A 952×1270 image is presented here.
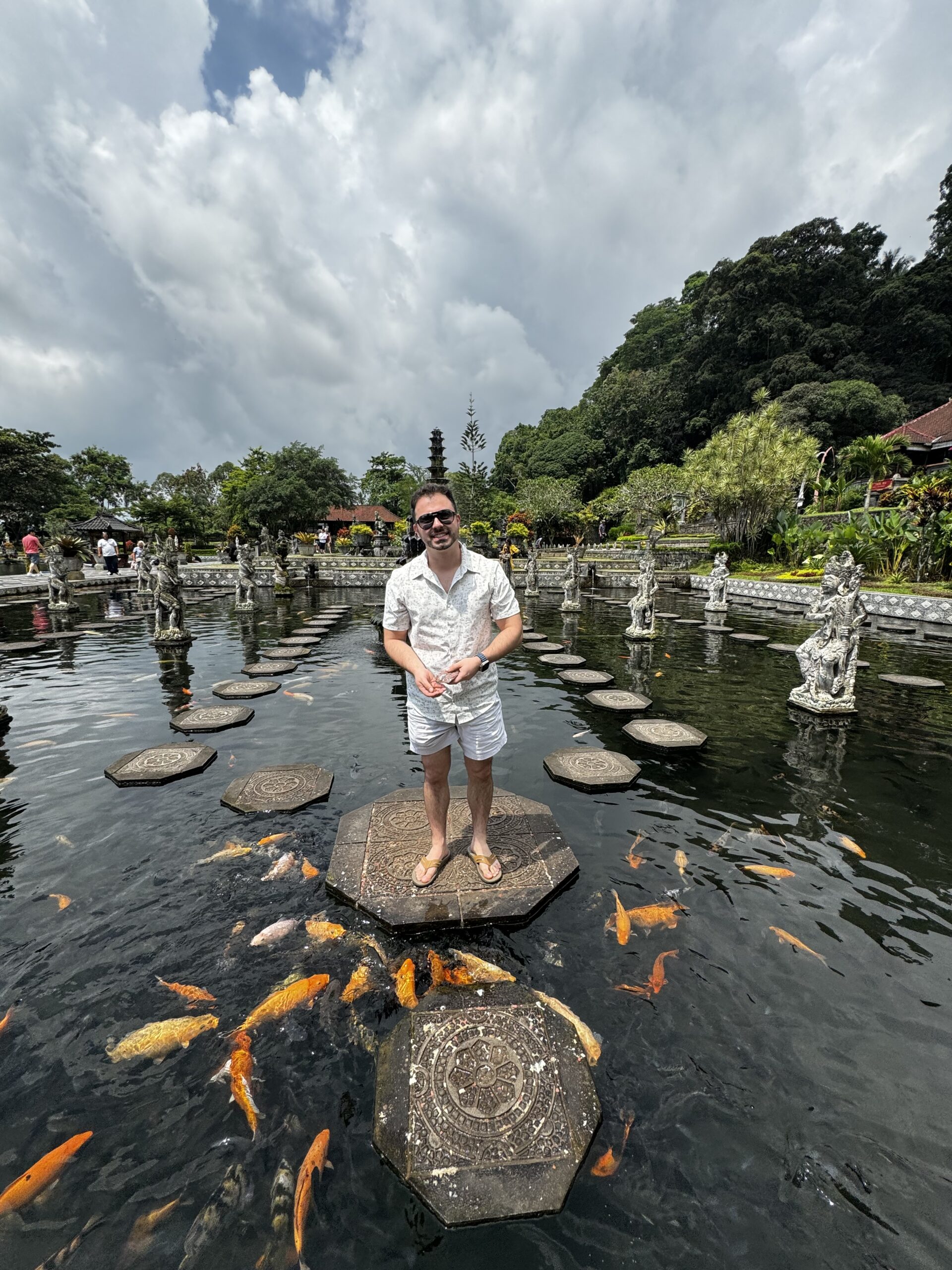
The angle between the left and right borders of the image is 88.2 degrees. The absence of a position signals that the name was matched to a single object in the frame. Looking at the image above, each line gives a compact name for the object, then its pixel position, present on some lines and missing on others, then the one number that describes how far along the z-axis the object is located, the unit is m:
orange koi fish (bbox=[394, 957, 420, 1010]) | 2.38
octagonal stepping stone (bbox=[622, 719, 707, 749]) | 5.28
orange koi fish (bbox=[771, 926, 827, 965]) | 2.71
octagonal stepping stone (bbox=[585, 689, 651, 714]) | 6.50
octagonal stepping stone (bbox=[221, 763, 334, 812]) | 4.12
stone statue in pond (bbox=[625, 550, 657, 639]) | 10.96
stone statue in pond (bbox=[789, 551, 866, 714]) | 6.17
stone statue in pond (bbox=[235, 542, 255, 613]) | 14.54
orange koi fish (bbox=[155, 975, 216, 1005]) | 2.38
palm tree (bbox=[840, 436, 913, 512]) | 27.52
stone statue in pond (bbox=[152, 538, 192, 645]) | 9.91
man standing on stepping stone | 2.66
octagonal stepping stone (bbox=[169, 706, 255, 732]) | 5.75
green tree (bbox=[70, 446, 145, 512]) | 56.50
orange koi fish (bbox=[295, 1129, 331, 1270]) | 1.60
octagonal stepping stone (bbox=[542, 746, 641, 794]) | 4.47
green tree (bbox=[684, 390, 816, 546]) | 25.19
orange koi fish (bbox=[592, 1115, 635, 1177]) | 1.75
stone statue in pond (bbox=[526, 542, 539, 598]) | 21.14
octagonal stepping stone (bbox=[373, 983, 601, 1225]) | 1.69
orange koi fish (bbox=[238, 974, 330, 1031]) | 2.27
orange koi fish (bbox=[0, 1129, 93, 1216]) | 1.62
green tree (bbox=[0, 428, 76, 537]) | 32.88
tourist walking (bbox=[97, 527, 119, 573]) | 23.44
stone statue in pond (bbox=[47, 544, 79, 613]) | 13.45
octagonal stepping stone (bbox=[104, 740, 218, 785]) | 4.50
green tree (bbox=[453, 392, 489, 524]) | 46.16
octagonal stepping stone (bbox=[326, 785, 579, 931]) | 2.87
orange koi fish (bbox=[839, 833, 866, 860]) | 3.54
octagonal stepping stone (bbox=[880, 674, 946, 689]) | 7.50
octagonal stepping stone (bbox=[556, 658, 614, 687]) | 7.81
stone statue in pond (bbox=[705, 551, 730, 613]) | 15.05
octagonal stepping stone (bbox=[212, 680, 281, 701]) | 7.03
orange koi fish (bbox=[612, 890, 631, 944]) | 2.77
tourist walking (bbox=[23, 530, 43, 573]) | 22.73
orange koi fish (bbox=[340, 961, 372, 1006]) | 2.40
